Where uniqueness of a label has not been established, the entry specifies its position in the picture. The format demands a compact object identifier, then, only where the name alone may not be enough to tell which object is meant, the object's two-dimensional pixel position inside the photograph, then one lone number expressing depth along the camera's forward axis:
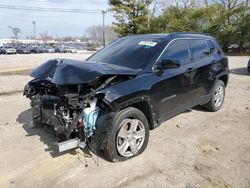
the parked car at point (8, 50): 30.37
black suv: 2.45
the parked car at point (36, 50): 33.56
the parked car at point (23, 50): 32.49
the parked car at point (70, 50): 36.24
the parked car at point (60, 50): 35.42
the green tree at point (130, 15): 25.29
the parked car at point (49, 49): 34.45
